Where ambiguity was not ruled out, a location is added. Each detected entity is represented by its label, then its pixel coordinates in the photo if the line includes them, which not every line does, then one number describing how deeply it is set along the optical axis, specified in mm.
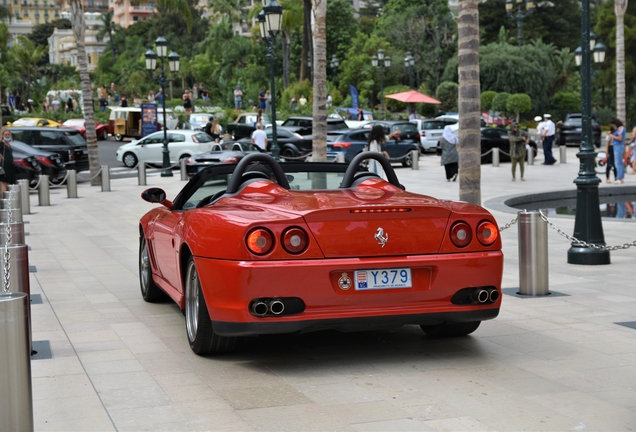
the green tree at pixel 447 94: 56125
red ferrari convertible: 5855
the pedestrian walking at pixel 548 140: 32312
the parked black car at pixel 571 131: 42688
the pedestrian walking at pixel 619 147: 23625
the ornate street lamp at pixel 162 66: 32841
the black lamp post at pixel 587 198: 11008
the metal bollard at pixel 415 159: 32156
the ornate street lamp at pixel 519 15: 49094
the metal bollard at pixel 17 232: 7839
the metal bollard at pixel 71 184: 24516
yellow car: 50688
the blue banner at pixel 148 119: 43406
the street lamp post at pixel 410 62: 55219
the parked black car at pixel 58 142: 30688
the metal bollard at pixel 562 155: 33969
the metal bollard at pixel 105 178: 26473
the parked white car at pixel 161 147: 36062
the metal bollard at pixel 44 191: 22266
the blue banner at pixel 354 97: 54919
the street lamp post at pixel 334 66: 64938
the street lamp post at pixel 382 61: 52250
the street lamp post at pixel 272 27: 21906
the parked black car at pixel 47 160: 27438
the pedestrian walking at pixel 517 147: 25047
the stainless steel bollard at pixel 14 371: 4199
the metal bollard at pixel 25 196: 19391
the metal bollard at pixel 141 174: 28453
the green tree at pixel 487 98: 52812
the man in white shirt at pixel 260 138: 31833
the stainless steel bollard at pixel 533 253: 8820
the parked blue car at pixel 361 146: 33031
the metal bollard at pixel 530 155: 32844
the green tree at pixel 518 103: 51094
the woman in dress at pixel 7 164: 17547
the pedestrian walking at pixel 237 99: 57147
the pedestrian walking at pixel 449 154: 25219
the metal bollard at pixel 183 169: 29750
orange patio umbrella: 48938
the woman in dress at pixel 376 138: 18359
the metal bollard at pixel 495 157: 32125
